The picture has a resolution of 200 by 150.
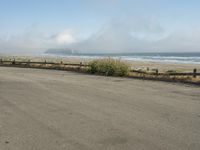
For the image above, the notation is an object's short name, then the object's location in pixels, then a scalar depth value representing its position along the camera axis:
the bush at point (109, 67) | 19.54
